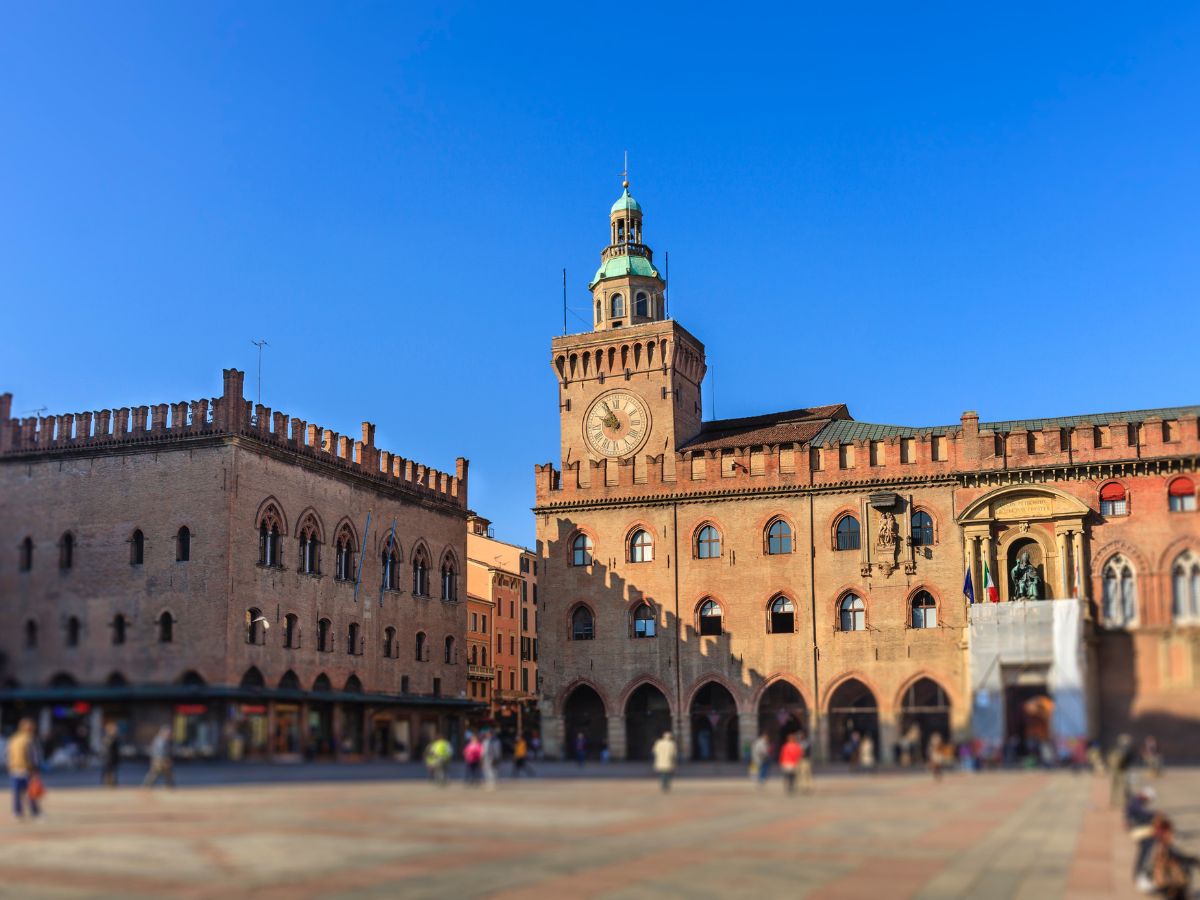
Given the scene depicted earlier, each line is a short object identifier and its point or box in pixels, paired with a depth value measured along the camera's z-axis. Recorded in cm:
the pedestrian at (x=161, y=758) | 2566
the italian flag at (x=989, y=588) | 5084
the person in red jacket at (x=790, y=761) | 3238
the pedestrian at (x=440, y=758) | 3497
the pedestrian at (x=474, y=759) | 3528
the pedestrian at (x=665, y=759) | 3362
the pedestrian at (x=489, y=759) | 3509
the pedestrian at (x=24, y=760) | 2182
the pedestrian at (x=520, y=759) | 4141
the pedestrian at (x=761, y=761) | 3578
